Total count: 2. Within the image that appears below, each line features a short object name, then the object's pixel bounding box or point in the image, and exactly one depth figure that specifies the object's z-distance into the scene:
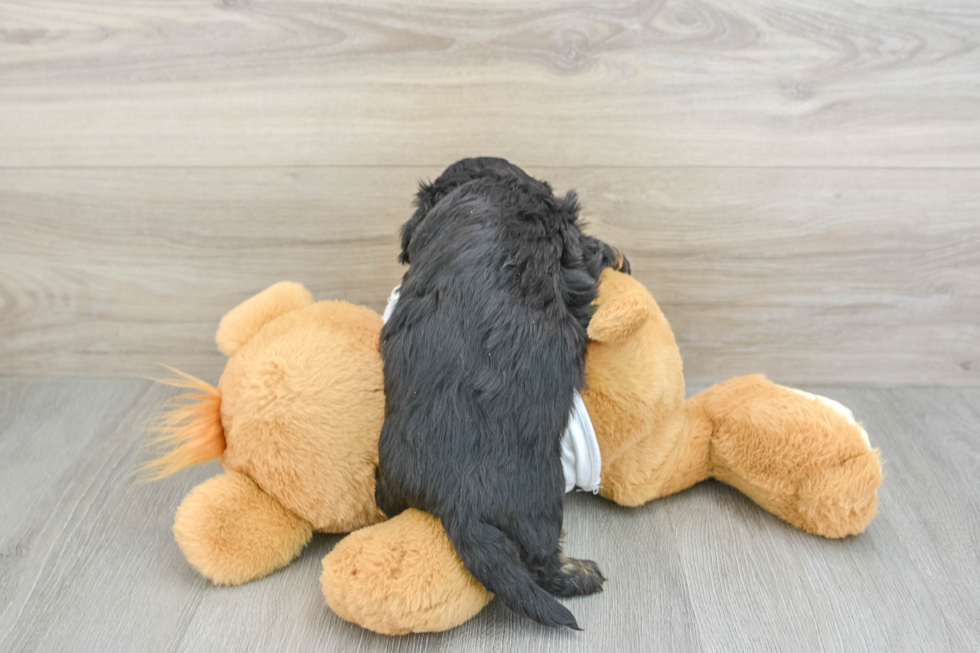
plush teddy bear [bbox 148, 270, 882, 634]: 0.60
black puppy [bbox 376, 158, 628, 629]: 0.59
